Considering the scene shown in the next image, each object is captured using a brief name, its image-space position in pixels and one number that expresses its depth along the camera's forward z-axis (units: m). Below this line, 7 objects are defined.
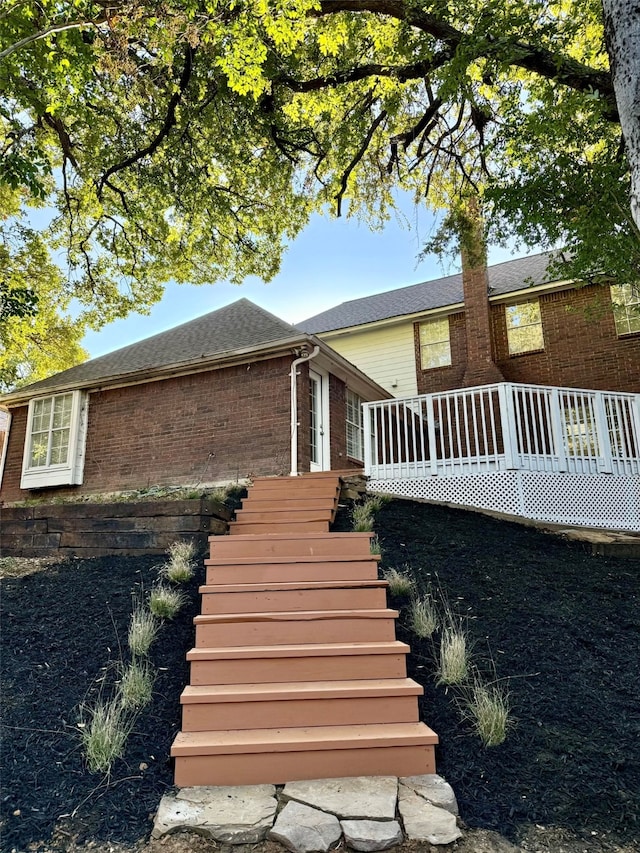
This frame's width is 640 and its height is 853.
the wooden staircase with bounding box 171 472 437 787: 3.11
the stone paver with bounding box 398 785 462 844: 2.60
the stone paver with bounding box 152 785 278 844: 2.64
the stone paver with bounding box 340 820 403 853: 2.54
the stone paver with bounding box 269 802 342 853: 2.54
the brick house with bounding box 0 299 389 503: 9.70
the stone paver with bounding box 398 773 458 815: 2.85
